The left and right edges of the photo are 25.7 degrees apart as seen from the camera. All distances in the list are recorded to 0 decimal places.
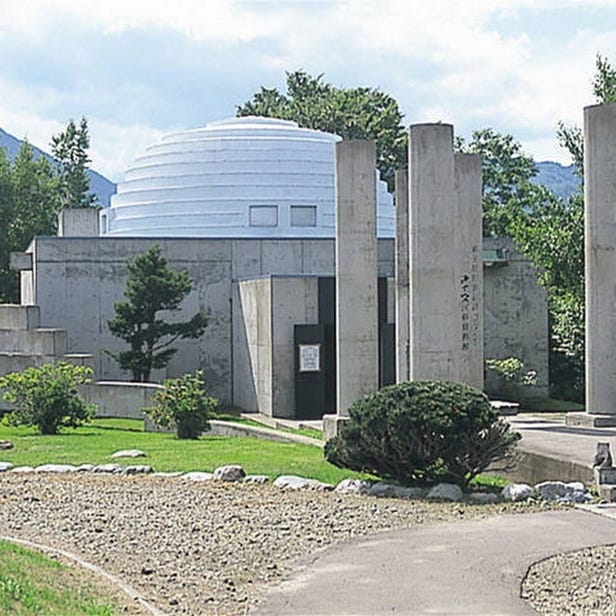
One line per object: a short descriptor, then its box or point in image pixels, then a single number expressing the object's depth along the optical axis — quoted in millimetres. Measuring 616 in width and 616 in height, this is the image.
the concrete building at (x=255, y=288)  38719
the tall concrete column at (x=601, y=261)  24906
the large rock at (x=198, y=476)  19188
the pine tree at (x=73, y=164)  77500
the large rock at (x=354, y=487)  17859
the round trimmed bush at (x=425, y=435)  17547
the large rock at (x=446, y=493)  17406
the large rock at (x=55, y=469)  20781
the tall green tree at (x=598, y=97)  36844
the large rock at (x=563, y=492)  17000
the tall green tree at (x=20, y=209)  57094
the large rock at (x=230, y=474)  19016
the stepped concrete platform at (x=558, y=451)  18812
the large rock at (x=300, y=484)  18203
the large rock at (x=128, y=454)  22281
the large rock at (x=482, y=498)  17172
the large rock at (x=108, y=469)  20516
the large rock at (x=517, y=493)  17281
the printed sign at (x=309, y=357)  38344
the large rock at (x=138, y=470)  20250
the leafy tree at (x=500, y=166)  69438
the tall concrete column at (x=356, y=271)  26797
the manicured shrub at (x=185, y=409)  28344
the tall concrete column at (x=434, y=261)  23594
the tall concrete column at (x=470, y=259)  28609
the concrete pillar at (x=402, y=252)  29469
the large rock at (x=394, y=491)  17594
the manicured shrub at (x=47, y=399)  29312
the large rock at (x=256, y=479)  18797
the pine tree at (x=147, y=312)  39719
